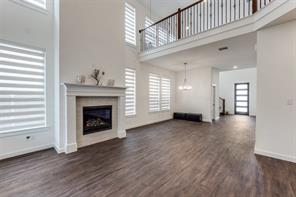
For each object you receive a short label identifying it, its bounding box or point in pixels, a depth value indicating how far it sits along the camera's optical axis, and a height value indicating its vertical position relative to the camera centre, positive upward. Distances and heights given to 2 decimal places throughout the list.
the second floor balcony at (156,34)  6.75 +3.12
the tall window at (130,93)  6.14 +0.16
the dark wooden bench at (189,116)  7.96 -1.10
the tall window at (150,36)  6.93 +2.95
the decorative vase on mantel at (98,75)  4.33 +0.64
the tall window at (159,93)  7.41 +0.21
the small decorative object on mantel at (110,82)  4.65 +0.46
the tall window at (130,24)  6.12 +3.14
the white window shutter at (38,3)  3.60 +2.37
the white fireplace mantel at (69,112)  3.69 -0.40
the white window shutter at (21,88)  3.23 +0.20
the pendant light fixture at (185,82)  7.32 +0.87
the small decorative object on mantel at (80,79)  3.96 +0.48
